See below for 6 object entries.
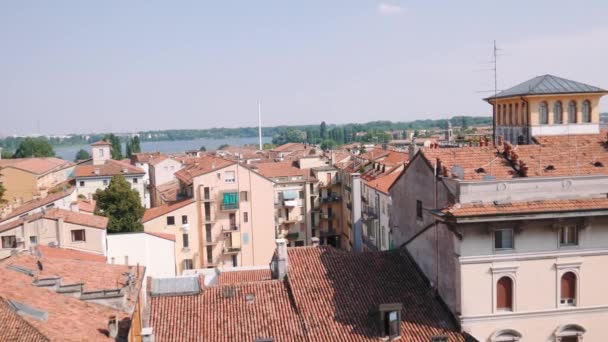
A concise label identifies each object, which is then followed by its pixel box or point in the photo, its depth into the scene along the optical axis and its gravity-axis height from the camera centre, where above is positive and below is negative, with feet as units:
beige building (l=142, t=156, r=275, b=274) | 193.06 -27.38
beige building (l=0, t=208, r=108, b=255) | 134.21 -20.81
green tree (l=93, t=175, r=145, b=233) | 207.41 -24.80
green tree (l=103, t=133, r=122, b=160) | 525.43 -8.87
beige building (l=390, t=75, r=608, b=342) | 76.23 -15.87
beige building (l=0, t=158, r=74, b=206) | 265.75 -18.95
